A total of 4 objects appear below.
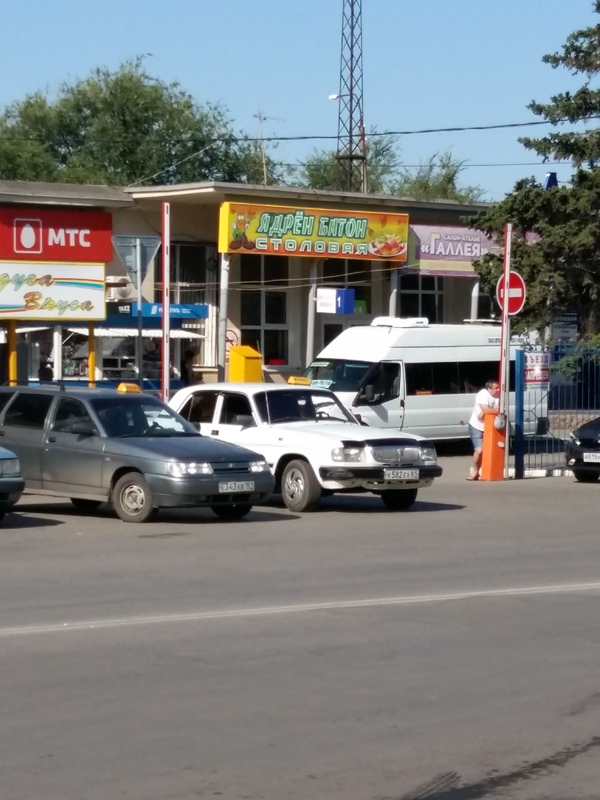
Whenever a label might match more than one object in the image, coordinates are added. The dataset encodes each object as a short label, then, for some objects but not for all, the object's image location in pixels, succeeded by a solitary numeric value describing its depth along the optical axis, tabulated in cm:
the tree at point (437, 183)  7979
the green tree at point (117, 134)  6744
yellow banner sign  3544
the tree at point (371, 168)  8125
